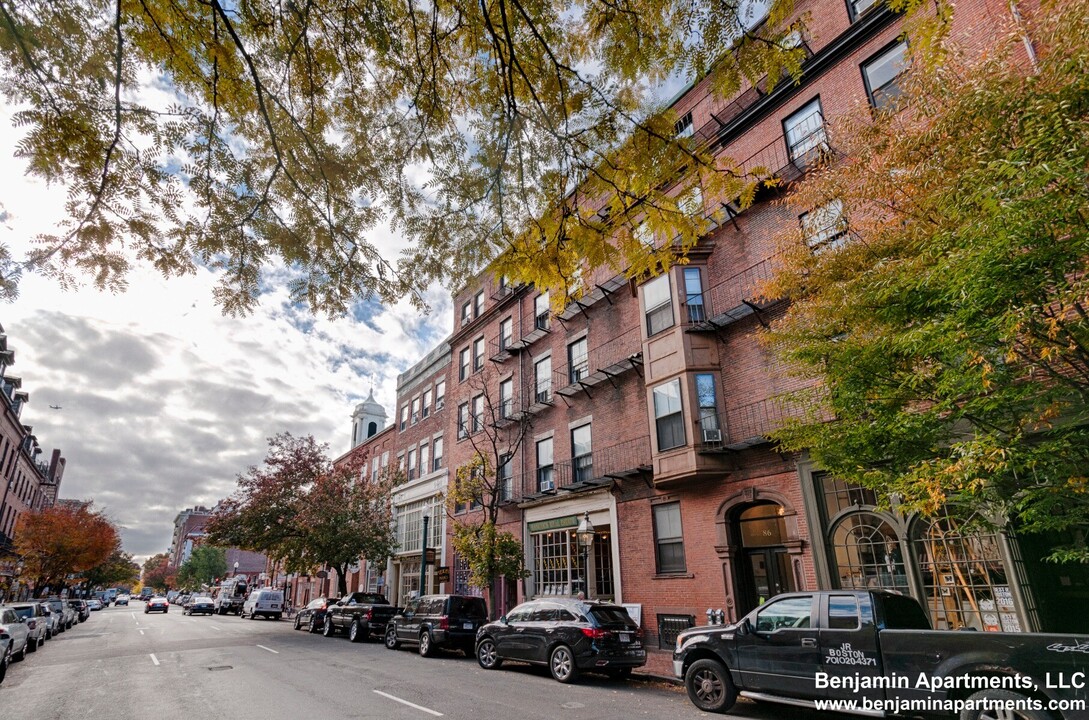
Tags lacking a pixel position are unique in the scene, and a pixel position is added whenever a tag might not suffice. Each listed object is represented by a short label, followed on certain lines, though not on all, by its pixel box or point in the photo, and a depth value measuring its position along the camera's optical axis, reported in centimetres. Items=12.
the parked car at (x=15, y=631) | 1492
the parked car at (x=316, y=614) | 2539
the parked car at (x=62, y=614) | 2870
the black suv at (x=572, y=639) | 1171
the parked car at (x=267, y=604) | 3738
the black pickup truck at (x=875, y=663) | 586
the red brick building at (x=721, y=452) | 1170
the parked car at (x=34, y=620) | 1819
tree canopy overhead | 417
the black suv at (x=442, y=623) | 1670
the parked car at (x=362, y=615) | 2159
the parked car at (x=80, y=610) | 4068
